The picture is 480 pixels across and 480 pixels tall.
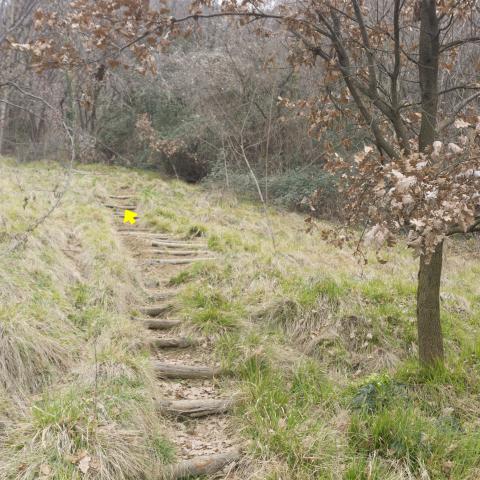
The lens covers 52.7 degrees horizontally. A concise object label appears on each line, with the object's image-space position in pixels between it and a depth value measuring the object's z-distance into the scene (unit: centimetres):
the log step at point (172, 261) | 703
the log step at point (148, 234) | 842
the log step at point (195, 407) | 379
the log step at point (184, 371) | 434
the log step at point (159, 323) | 522
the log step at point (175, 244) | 787
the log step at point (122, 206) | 1069
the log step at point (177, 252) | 747
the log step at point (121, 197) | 1197
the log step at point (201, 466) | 313
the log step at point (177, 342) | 487
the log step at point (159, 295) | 593
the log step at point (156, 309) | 554
